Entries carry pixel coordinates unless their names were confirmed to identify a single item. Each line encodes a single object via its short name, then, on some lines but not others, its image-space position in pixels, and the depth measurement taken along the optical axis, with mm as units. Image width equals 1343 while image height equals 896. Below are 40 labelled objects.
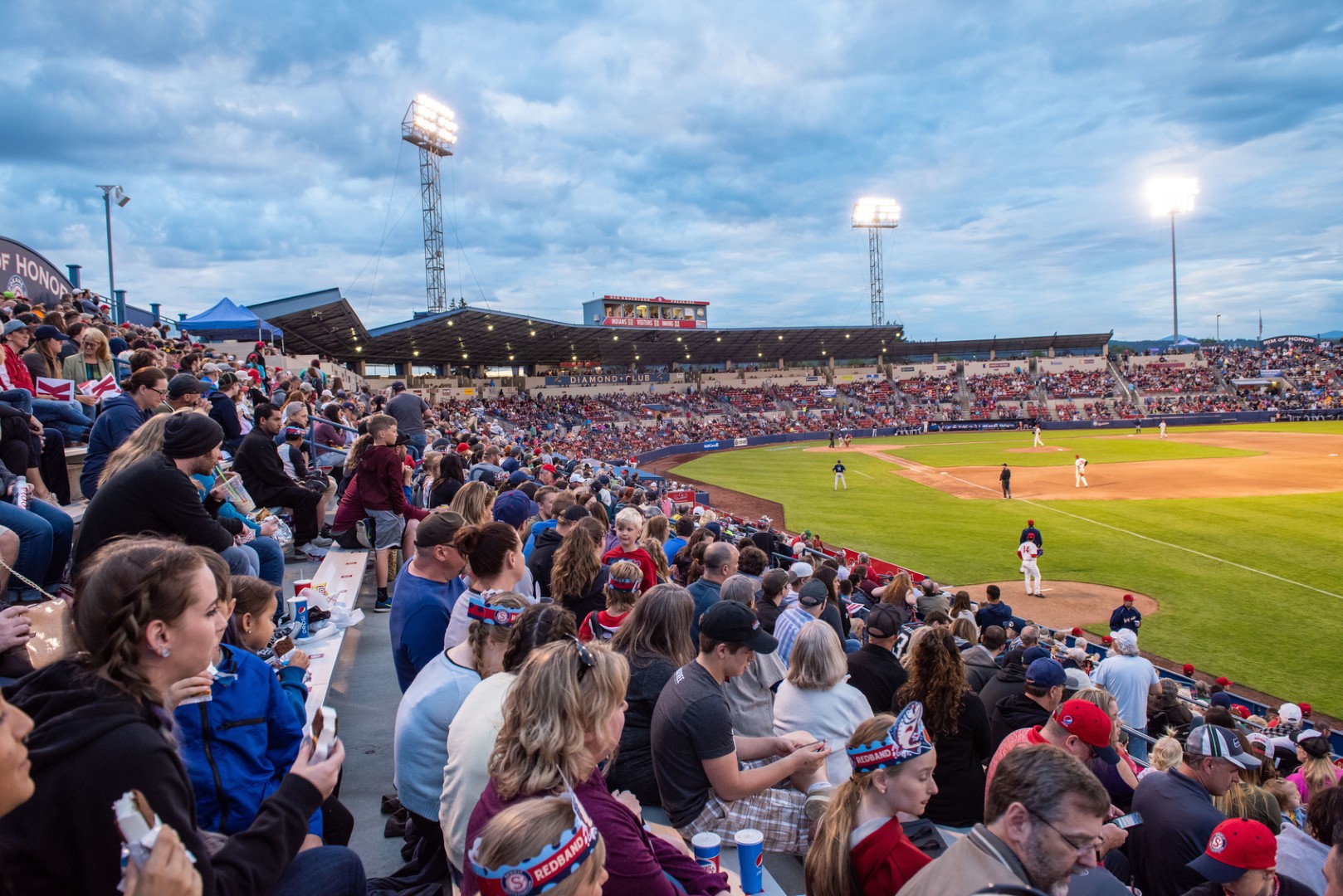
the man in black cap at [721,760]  3812
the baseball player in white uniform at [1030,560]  17047
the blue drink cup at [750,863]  3393
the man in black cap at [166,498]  4102
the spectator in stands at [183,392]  6055
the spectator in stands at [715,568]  6887
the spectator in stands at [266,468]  7043
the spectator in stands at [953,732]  4711
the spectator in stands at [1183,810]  4227
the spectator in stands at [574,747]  2578
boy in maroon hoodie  7719
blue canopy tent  24717
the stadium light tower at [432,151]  49781
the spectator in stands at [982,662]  6370
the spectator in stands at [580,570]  6102
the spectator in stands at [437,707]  3559
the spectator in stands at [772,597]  7125
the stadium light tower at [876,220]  83938
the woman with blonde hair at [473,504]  6410
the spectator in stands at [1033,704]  5266
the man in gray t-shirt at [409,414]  12742
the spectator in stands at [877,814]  2990
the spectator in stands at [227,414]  7844
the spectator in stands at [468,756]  3062
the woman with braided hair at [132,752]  1816
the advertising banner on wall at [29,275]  17016
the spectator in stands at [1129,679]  8227
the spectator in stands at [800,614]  6359
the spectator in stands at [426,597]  4715
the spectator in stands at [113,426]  5922
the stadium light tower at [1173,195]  60188
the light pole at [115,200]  22672
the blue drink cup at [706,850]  3223
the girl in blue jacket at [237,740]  2938
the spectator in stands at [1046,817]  2854
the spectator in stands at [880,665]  5629
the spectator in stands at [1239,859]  3475
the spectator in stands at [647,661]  4254
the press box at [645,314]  71500
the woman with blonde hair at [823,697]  4594
